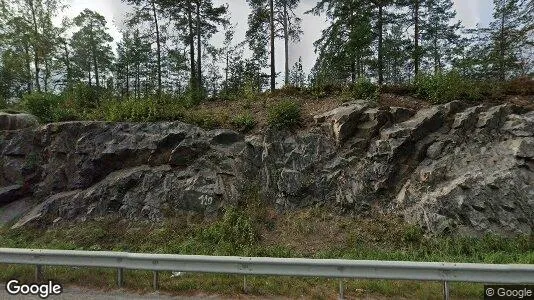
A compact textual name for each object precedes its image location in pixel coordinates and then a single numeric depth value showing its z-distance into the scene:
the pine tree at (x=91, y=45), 30.78
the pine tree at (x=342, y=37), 19.43
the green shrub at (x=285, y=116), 11.05
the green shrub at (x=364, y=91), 12.05
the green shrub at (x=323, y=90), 13.16
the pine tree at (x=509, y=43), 15.32
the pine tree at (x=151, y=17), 22.05
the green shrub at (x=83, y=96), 14.91
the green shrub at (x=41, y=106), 12.97
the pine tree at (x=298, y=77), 14.86
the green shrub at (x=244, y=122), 11.51
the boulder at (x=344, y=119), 10.38
